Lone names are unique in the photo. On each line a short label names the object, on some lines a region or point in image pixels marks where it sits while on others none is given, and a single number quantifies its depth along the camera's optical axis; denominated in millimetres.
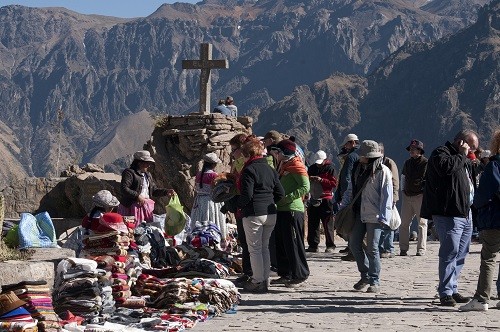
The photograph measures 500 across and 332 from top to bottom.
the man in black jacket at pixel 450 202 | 10352
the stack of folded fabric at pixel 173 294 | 10227
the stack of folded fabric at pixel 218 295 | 10258
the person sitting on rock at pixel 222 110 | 23528
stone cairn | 22344
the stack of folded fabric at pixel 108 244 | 11141
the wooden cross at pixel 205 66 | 24781
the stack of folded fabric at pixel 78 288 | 9695
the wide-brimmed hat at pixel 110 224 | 11250
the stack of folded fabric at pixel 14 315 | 8086
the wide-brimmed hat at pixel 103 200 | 11594
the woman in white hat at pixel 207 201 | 15320
